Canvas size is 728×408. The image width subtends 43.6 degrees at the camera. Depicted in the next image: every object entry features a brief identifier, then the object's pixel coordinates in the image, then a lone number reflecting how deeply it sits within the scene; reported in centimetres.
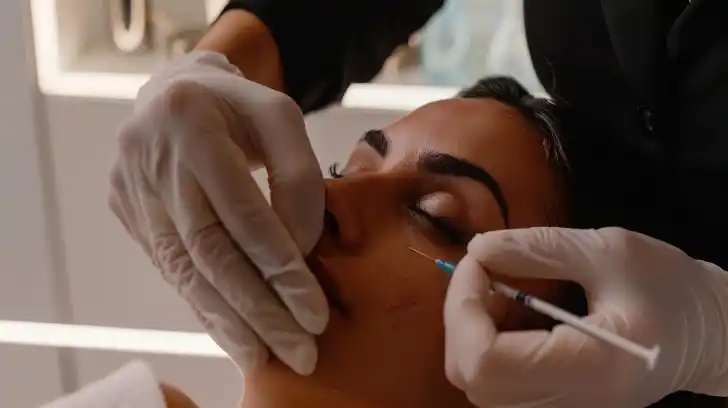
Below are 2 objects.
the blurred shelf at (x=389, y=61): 181
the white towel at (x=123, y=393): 113
